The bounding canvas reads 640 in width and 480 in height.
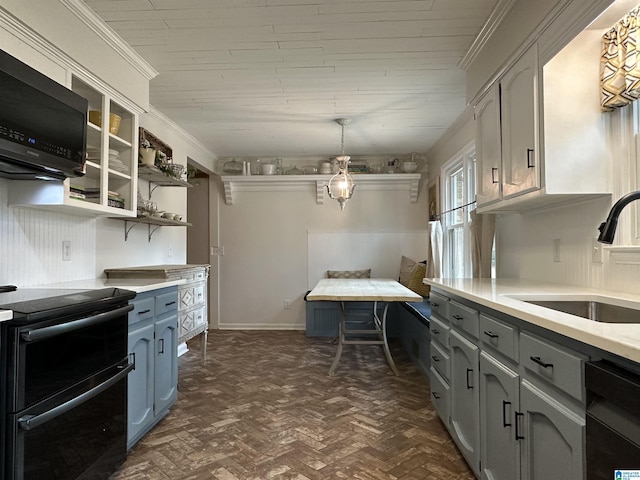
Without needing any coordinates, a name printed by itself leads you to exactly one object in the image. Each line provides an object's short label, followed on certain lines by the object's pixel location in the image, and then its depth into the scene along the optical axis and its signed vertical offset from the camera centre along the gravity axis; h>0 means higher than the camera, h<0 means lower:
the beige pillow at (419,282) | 4.63 -0.42
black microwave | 1.53 +0.56
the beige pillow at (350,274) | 5.42 -0.37
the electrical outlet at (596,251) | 1.78 -0.02
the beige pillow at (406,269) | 4.97 -0.29
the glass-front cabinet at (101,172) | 2.00 +0.50
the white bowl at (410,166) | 5.29 +1.16
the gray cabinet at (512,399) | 1.08 -0.56
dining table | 3.12 -0.40
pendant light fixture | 3.95 +0.69
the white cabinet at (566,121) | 1.76 +0.61
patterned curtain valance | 1.55 +0.80
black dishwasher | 0.80 -0.40
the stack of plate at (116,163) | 2.52 +0.59
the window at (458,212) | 3.80 +0.41
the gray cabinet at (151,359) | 2.11 -0.70
